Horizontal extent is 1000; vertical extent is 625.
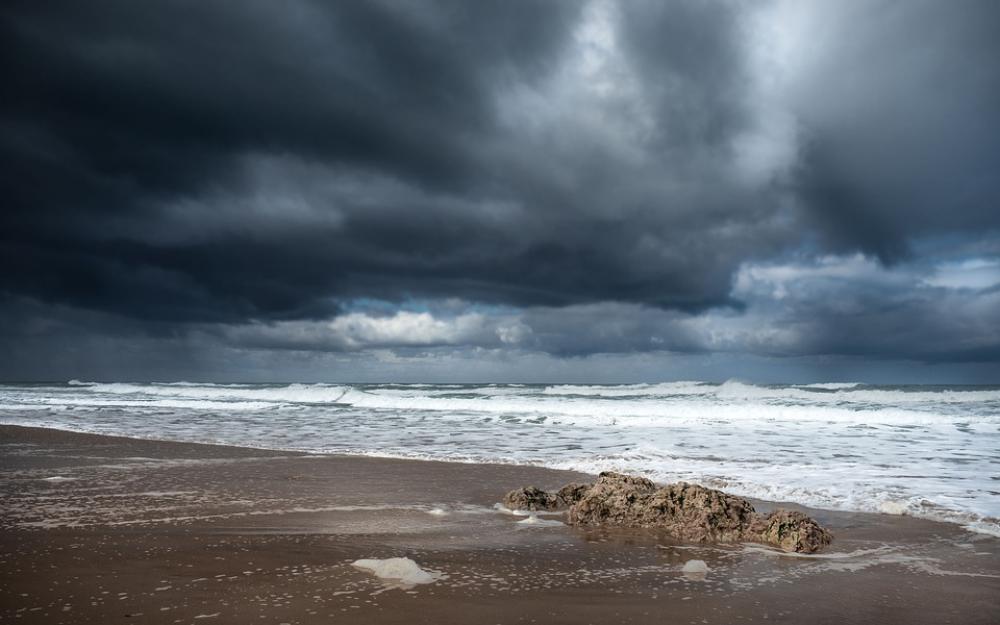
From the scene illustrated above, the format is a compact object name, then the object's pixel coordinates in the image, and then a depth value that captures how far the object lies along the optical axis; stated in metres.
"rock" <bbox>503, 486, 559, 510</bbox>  6.33
